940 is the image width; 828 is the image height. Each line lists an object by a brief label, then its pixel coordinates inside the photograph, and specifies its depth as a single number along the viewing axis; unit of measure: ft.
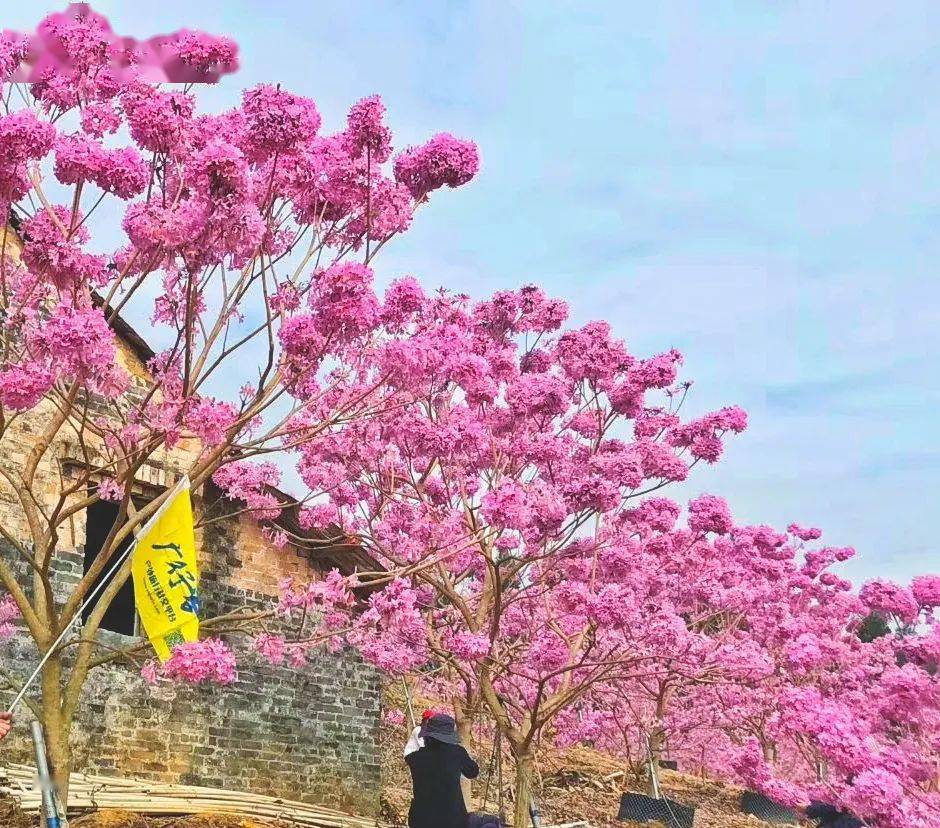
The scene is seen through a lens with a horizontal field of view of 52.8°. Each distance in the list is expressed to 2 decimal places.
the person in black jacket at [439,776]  21.35
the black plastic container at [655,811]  43.32
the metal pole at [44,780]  17.03
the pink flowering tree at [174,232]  19.99
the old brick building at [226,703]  31.58
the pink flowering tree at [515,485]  32.17
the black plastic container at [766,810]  56.49
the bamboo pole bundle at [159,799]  23.88
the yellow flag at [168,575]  20.74
